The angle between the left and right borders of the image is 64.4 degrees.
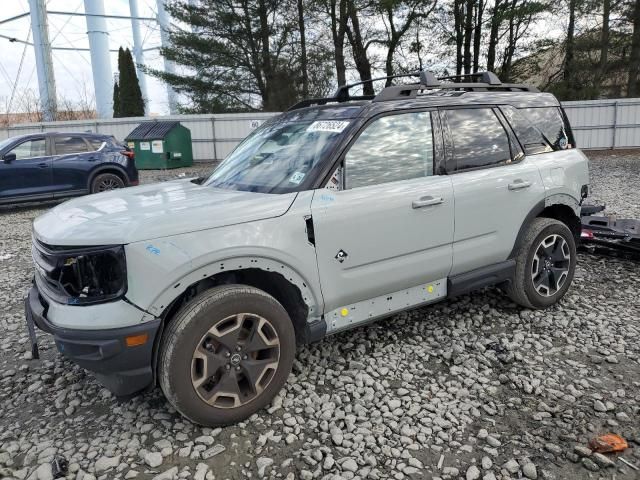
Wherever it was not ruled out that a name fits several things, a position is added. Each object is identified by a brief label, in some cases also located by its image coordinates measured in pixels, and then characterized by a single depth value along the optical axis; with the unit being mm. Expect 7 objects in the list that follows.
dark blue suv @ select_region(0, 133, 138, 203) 9977
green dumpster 17844
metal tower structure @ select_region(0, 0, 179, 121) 24016
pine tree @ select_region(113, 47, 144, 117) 25828
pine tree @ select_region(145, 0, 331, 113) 23234
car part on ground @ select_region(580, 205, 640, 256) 5293
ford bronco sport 2561
